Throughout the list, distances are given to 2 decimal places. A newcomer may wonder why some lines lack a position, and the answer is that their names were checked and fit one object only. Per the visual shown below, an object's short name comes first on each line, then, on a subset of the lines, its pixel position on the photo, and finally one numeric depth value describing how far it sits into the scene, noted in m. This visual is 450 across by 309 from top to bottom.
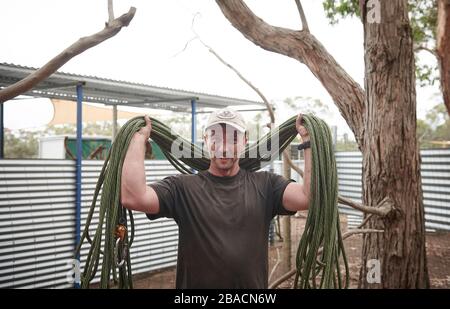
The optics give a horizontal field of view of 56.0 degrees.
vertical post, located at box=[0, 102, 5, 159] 6.12
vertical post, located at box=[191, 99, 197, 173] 6.45
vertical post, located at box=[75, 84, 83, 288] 5.15
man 1.68
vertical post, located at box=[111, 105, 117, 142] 7.29
